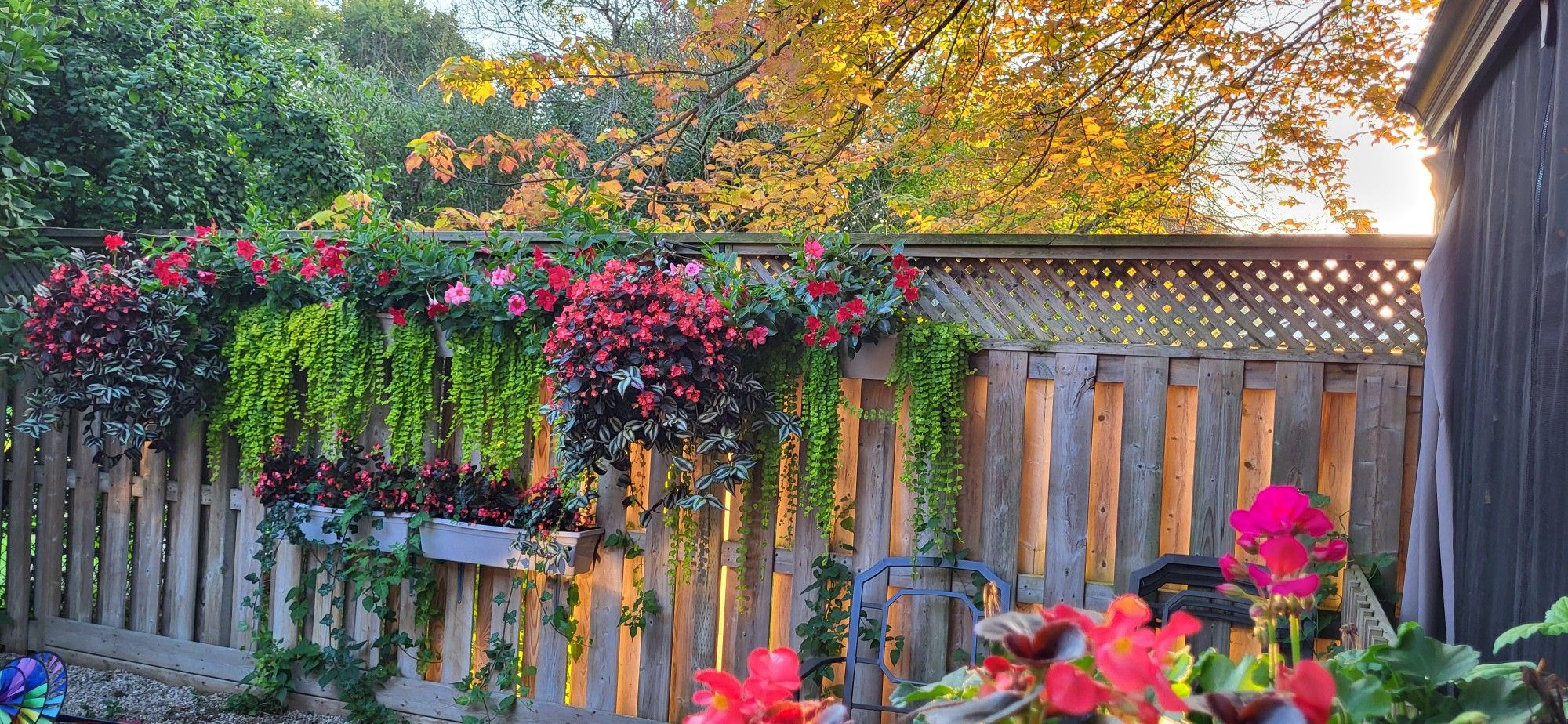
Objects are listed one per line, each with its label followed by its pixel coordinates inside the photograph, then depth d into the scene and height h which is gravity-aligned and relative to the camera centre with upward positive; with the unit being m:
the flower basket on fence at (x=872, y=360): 2.93 -0.02
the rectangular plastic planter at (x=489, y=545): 3.17 -0.71
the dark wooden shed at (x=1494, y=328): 1.23 +0.09
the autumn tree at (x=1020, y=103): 4.20 +1.34
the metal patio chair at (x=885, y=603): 2.83 -0.72
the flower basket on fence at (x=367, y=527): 3.38 -0.71
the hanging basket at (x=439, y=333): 3.33 -0.01
